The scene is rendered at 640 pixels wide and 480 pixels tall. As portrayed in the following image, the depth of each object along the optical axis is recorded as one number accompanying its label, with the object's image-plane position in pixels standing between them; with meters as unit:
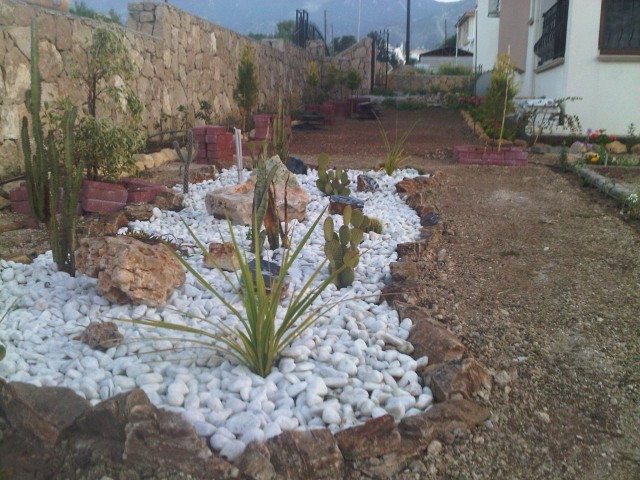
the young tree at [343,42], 36.55
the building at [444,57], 31.80
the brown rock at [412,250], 3.71
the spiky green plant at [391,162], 6.57
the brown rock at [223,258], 3.23
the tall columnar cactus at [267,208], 3.18
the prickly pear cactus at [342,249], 3.15
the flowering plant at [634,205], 5.02
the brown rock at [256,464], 1.71
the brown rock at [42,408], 1.84
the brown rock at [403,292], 2.96
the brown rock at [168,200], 4.72
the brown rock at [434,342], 2.40
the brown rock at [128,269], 2.65
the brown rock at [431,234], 4.09
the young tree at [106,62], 5.47
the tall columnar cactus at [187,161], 5.04
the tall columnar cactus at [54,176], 3.03
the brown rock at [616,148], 9.45
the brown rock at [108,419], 1.85
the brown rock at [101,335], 2.35
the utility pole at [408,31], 30.45
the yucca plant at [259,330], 2.16
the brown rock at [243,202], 4.23
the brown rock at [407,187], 5.65
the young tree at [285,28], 32.08
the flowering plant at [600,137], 9.55
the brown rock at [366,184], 5.83
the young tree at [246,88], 10.41
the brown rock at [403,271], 3.22
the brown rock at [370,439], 1.84
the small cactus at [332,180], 5.33
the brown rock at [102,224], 3.86
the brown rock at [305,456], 1.74
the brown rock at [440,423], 1.91
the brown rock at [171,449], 1.72
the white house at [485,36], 21.22
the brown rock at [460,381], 2.15
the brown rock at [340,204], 4.71
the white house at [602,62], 9.77
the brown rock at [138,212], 4.35
